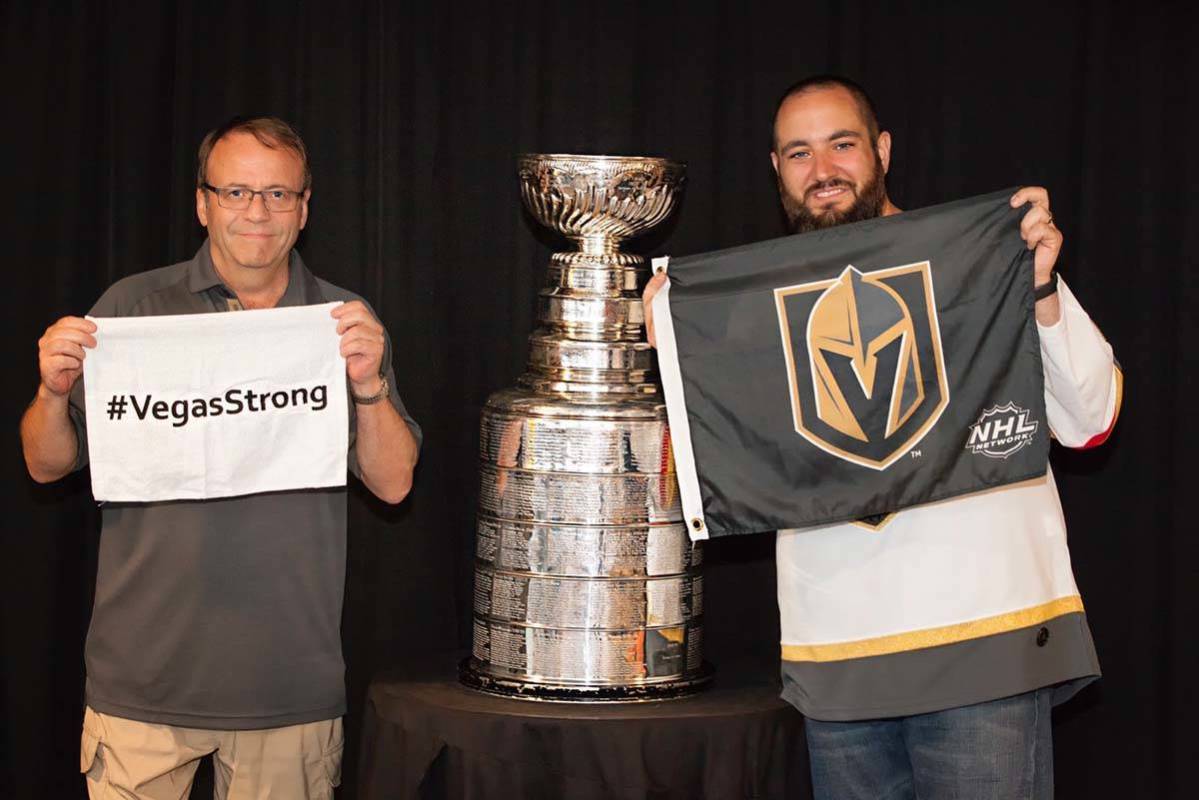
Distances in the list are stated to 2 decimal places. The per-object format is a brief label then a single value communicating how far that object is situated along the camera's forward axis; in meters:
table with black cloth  2.95
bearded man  2.73
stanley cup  3.11
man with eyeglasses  2.99
